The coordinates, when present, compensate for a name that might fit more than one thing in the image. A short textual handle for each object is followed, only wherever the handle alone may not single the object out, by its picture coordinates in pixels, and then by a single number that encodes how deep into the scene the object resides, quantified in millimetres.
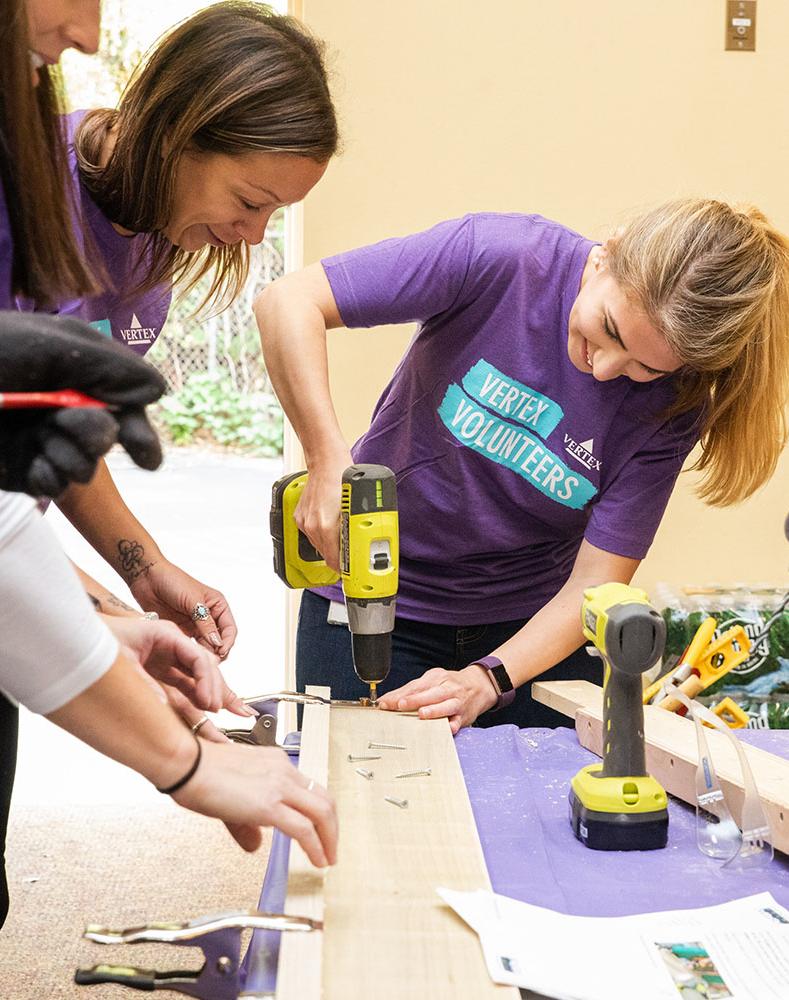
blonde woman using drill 1657
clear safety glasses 1288
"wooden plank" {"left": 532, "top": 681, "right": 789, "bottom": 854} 1351
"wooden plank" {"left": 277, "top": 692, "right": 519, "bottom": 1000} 959
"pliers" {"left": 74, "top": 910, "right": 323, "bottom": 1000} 939
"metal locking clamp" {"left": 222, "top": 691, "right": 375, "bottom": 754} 1575
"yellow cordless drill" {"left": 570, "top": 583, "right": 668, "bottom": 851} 1308
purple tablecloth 1165
